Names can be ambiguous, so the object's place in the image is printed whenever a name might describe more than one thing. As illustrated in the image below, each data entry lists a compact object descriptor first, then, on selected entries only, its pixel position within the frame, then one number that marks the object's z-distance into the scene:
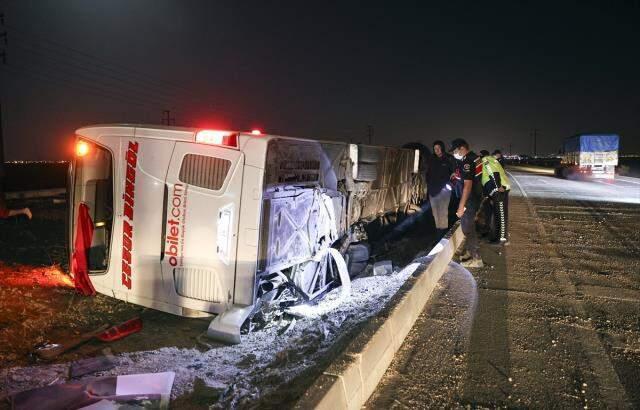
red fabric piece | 4.72
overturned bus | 3.94
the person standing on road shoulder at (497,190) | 6.99
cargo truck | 28.94
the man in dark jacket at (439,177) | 8.02
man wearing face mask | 6.09
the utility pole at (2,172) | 12.56
